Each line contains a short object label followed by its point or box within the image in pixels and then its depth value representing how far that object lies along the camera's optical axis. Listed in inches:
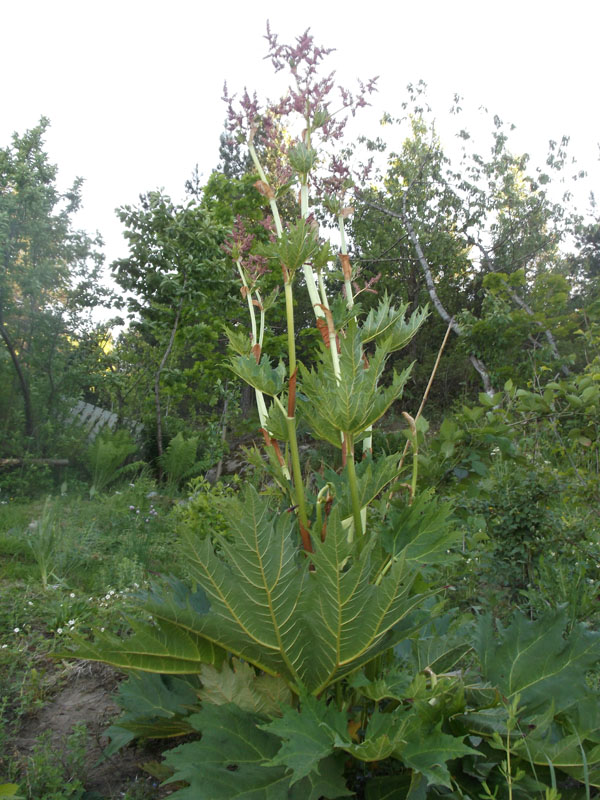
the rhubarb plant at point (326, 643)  39.6
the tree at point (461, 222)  446.0
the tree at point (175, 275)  285.1
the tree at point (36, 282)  280.1
